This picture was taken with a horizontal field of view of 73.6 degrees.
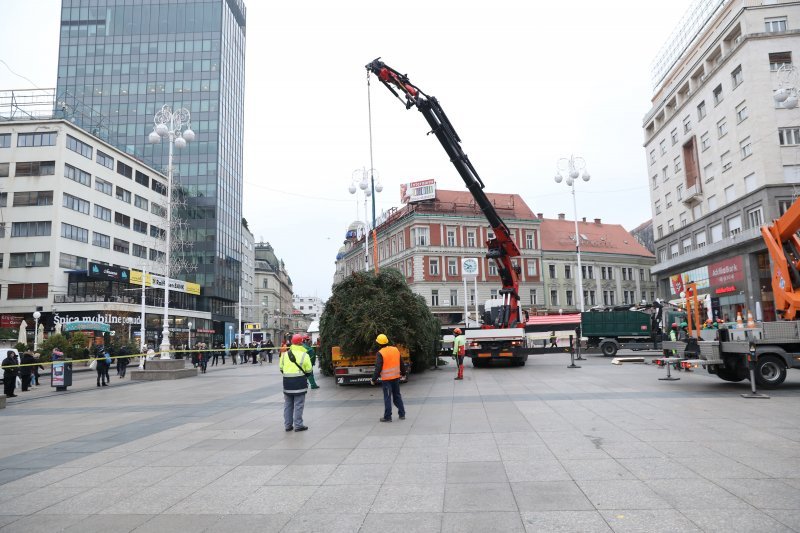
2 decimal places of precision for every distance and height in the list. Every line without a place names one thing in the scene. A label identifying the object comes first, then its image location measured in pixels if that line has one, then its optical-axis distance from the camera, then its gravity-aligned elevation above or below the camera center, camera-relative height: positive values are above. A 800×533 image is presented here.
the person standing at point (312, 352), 20.97 -0.84
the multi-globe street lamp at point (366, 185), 31.73 +8.71
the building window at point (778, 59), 36.16 +17.54
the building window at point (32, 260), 49.09 +7.17
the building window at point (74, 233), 50.25 +10.00
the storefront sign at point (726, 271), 36.78 +3.53
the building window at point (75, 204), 50.59 +12.82
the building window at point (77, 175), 50.62 +15.64
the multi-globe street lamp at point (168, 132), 24.27 +9.65
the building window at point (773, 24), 37.16 +20.41
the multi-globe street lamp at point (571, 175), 37.91 +10.57
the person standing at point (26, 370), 19.56 -1.17
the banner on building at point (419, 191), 64.25 +16.59
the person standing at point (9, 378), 17.77 -1.33
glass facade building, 72.25 +34.27
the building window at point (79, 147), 51.03 +18.44
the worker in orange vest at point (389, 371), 10.27 -0.80
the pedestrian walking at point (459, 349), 18.55 -0.76
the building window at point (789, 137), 34.91 +11.89
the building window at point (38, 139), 49.97 +18.52
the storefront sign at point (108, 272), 51.21 +6.31
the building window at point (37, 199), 49.62 +12.86
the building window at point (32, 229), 49.28 +10.04
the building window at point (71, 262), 49.78 +7.15
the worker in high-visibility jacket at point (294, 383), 9.48 -0.90
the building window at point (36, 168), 49.88 +15.74
